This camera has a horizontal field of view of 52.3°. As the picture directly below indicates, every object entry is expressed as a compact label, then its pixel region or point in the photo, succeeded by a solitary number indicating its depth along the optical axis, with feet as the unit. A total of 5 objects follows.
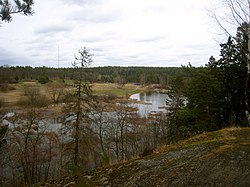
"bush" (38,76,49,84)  207.04
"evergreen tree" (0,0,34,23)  18.54
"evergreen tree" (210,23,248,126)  60.18
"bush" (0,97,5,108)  122.02
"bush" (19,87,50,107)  124.06
